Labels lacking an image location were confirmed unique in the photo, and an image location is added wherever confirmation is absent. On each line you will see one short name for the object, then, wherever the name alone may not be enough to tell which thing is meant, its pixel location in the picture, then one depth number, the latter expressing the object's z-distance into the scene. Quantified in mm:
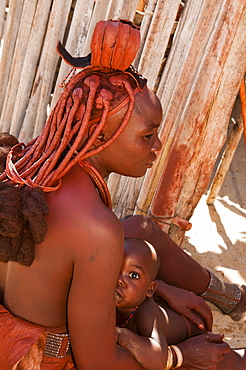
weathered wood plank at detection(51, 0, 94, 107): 4051
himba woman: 1917
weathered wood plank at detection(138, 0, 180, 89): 3600
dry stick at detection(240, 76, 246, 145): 3884
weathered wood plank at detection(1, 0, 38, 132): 4473
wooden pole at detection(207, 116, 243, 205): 5410
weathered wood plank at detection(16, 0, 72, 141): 4270
